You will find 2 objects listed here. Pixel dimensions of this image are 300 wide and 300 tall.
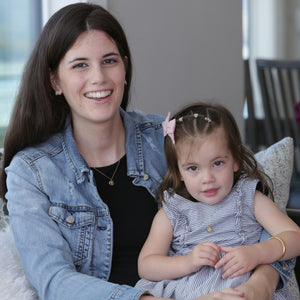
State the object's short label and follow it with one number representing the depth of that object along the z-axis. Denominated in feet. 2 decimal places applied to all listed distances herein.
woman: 4.54
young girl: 4.41
